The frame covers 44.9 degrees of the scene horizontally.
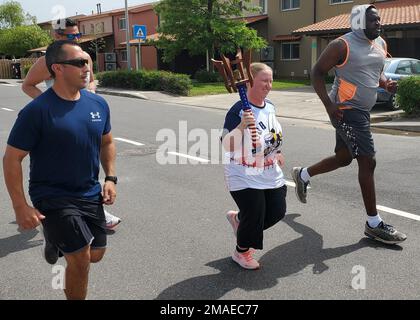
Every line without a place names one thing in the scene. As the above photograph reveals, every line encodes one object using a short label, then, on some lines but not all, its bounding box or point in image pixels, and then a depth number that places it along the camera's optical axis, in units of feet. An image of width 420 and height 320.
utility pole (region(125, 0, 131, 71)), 91.92
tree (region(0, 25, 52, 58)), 173.58
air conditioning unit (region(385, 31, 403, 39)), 82.19
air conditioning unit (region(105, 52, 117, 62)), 147.32
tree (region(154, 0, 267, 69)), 89.15
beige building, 79.87
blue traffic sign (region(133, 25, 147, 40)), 79.30
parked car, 46.83
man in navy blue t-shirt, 9.02
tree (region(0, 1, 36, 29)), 216.95
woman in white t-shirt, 11.71
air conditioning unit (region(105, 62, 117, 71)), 147.54
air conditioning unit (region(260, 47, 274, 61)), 111.15
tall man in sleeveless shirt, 14.21
